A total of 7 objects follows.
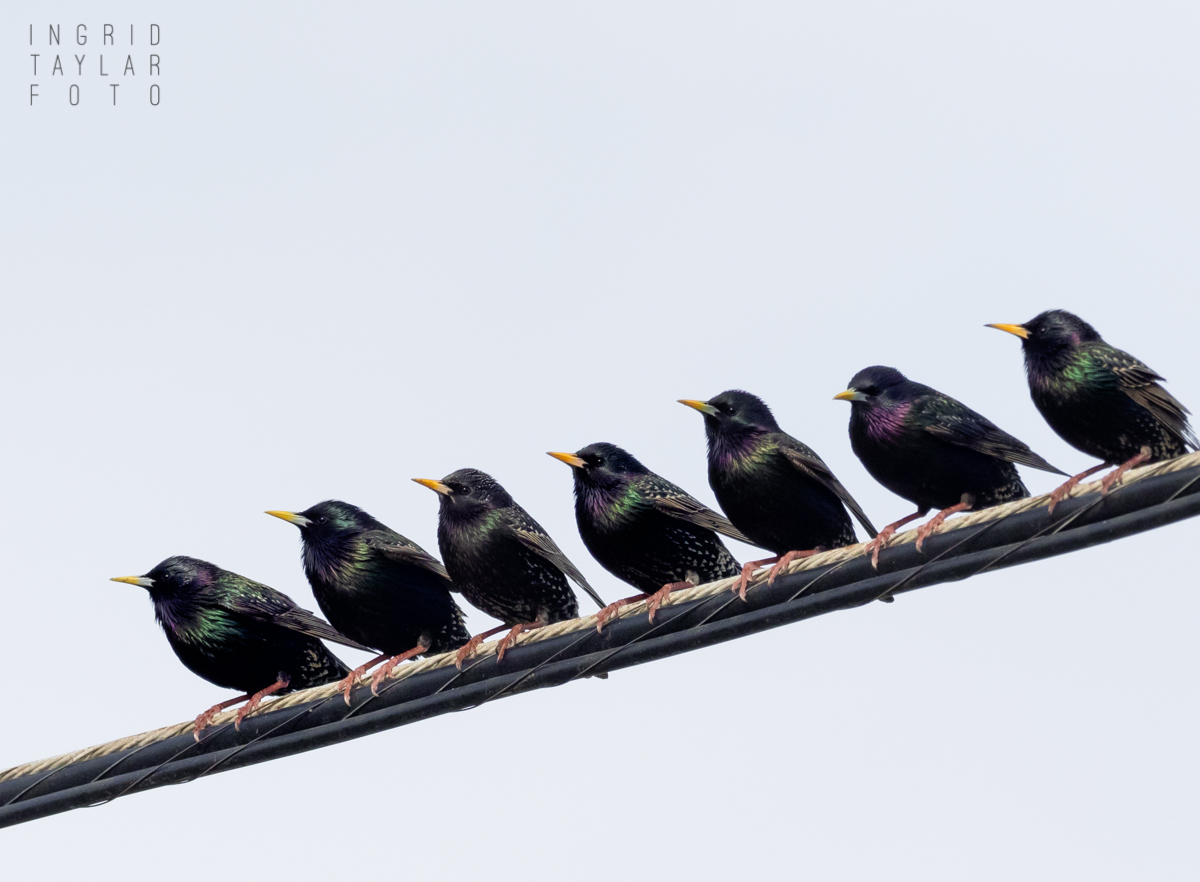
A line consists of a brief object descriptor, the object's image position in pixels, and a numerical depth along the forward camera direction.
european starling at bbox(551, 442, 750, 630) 16.70
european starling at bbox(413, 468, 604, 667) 16.98
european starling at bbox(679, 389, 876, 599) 16.27
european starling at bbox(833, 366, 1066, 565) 15.40
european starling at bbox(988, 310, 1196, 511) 14.24
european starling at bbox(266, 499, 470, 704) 17.67
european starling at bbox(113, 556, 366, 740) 18.08
